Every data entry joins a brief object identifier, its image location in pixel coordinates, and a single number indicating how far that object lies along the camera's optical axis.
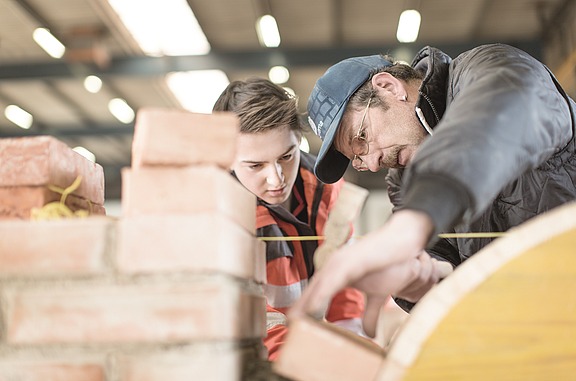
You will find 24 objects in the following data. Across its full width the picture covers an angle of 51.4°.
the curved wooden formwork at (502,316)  0.95
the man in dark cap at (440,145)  0.99
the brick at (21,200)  1.21
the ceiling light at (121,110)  8.84
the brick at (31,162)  1.22
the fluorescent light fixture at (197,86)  7.42
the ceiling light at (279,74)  7.15
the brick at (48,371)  1.02
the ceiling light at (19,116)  9.11
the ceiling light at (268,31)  6.45
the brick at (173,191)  1.04
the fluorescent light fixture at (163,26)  5.86
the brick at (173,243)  1.01
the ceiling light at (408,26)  6.29
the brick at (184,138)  1.06
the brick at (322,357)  0.98
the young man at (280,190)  2.29
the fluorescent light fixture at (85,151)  11.14
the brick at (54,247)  1.04
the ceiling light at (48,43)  6.70
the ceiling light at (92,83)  7.63
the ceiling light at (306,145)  10.62
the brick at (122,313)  1.00
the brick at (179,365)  0.98
